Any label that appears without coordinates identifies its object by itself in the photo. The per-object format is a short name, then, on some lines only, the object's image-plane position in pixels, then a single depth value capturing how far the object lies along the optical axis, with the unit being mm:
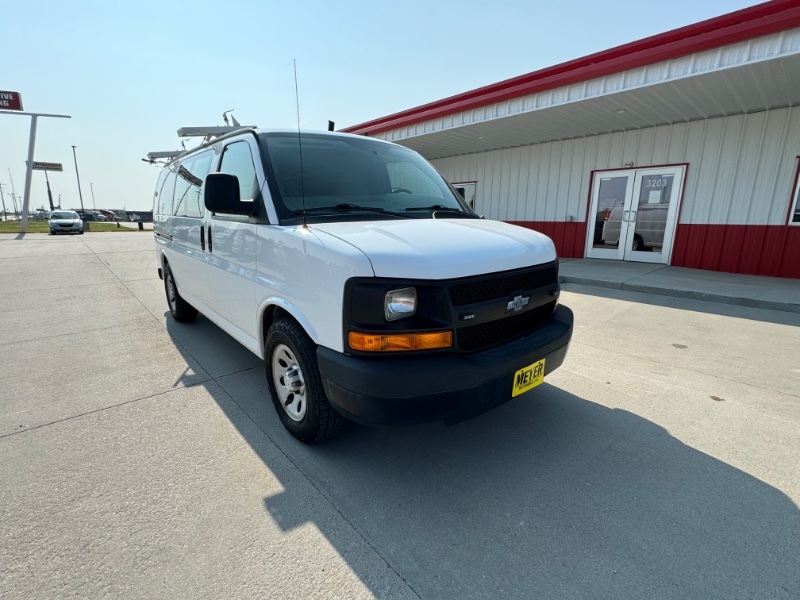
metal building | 6133
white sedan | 22547
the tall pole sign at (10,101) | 22391
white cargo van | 1956
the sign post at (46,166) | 31097
